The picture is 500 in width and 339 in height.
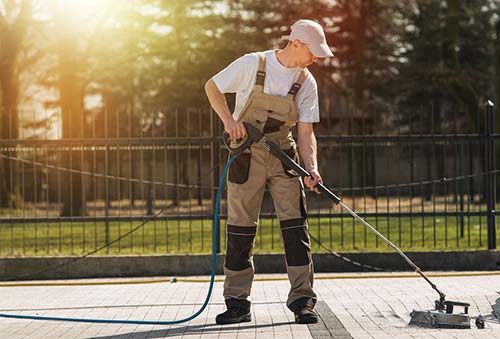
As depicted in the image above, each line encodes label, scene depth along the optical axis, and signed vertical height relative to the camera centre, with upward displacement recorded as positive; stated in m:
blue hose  7.06 -1.08
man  7.07 -0.01
